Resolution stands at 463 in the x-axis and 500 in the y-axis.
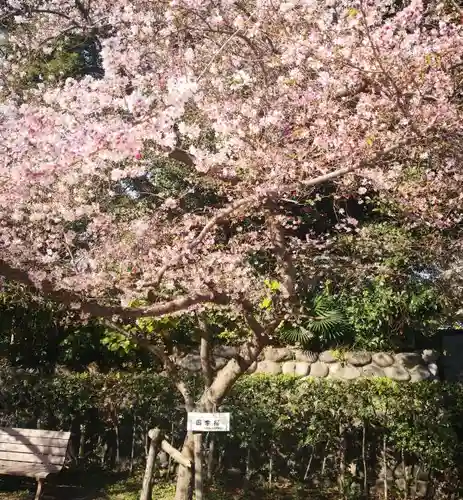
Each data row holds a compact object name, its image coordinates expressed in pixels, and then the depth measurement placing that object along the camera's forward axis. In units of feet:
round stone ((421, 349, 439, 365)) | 22.35
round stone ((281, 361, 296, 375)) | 22.43
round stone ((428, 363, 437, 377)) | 22.13
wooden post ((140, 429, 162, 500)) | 13.73
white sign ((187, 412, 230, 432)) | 12.43
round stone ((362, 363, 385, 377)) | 21.74
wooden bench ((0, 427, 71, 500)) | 16.44
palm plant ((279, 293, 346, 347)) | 22.61
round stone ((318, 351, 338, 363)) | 22.38
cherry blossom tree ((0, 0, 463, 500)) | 11.03
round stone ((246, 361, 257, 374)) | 21.91
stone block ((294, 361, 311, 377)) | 22.22
